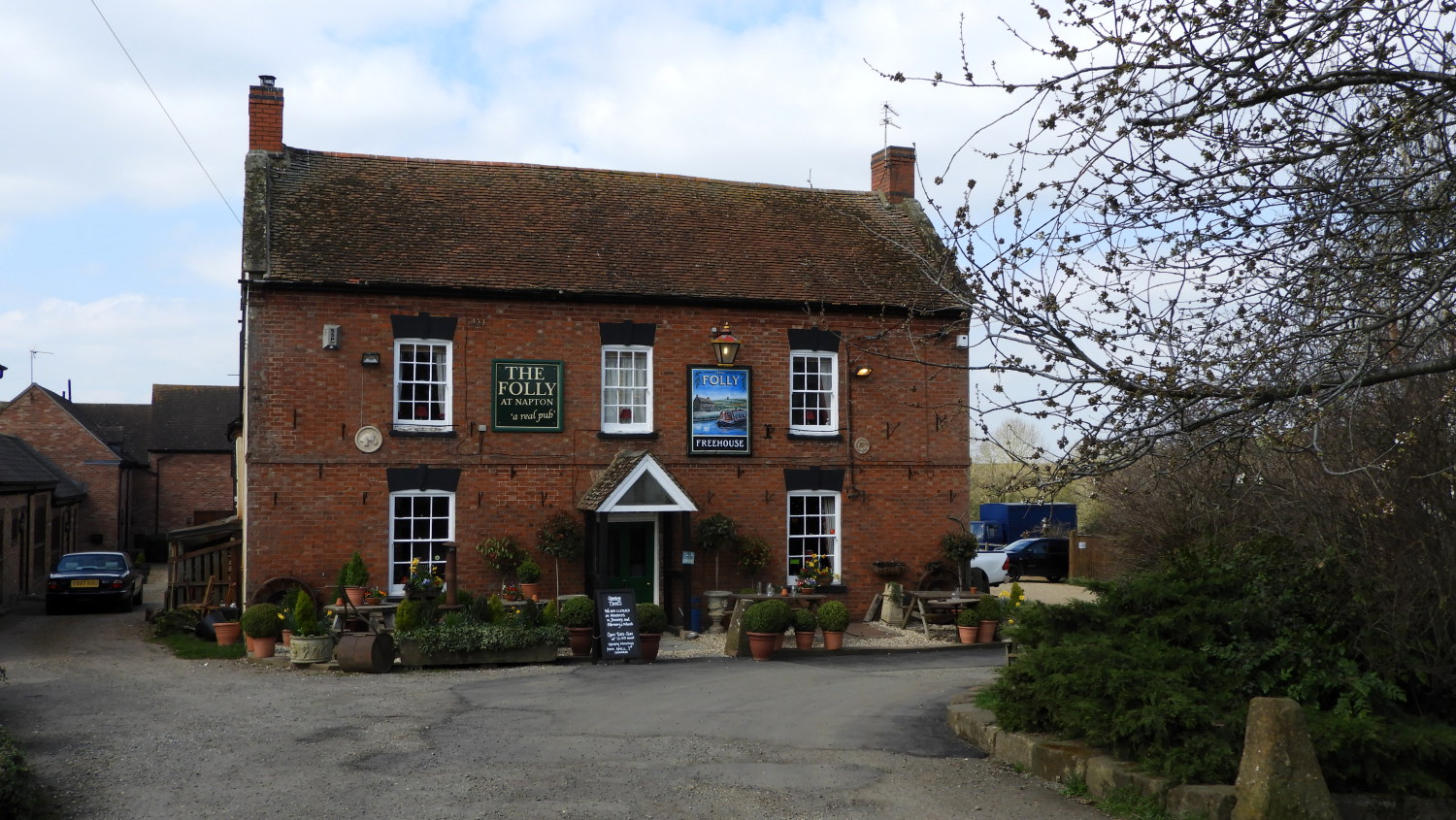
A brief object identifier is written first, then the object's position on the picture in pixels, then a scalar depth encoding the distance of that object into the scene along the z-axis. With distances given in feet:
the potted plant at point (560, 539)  65.67
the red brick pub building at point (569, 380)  63.46
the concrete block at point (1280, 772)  24.57
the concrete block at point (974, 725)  35.37
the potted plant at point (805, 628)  60.54
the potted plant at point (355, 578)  61.82
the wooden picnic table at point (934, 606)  66.90
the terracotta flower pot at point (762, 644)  58.13
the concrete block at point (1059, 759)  30.50
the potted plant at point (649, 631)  56.49
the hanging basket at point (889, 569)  72.08
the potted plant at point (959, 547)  72.38
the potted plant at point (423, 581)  57.00
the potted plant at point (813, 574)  69.56
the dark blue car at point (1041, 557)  123.75
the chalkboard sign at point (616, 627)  55.26
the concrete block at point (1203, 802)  26.12
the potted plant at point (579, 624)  56.70
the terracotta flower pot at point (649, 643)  56.44
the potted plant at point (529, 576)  64.95
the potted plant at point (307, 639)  53.62
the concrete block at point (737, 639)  59.16
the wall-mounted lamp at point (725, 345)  68.44
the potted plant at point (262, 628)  56.54
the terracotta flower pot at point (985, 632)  66.39
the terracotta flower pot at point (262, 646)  57.16
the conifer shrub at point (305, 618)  53.98
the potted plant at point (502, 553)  65.00
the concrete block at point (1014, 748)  32.73
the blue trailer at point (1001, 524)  147.43
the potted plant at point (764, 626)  57.88
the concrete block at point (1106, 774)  28.71
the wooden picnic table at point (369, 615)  58.75
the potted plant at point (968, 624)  65.98
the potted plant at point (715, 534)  67.36
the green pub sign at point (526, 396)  66.28
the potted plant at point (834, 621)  61.11
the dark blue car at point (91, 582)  86.22
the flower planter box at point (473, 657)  53.06
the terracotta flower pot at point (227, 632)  61.31
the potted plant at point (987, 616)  66.13
